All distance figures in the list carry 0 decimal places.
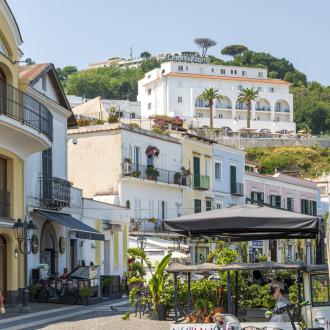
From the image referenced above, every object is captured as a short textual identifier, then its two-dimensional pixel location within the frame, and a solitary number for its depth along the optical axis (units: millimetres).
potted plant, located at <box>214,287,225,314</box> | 19766
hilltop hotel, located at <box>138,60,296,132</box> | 121625
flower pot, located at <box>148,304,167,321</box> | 21734
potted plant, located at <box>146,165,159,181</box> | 49306
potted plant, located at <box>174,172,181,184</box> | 52284
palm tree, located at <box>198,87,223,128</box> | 115188
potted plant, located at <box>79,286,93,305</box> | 28625
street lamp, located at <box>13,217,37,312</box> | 25203
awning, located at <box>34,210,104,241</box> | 31500
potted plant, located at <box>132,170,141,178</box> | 47666
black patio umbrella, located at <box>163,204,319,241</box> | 17031
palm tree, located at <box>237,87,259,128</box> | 121375
